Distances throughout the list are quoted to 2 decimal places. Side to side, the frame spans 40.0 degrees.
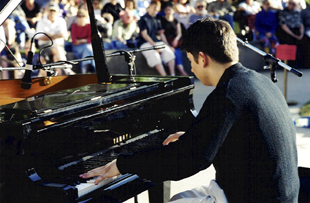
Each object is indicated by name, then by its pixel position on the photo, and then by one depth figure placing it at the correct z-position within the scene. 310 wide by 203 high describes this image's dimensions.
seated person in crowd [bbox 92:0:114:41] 9.40
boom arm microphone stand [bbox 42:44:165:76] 3.07
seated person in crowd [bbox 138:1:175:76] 9.16
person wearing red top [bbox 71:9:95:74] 8.37
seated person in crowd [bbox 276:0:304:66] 11.05
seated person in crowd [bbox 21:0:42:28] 8.84
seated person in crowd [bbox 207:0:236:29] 11.64
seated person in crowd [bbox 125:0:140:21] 9.23
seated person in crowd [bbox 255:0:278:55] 11.22
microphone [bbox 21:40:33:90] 2.28
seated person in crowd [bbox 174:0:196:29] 10.28
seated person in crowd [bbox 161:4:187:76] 9.76
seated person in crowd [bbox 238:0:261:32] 12.00
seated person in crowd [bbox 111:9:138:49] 9.45
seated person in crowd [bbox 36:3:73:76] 7.85
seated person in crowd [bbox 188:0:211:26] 10.09
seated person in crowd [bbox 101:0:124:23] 10.00
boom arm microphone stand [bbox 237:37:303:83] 3.66
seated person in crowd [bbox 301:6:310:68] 11.45
